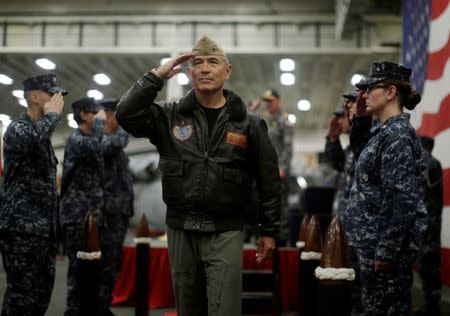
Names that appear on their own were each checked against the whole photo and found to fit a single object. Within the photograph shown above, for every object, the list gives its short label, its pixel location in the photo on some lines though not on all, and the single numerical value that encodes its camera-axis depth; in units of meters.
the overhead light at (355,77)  11.14
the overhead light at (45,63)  9.73
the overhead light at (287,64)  10.35
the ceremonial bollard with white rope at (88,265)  2.90
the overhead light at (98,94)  10.84
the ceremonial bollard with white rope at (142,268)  4.07
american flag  4.95
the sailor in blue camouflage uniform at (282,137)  6.22
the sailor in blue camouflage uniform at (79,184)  3.97
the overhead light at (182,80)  9.94
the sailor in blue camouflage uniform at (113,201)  4.33
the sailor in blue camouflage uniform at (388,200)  2.43
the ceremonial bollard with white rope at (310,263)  2.92
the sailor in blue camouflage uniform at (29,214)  3.05
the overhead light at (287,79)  12.24
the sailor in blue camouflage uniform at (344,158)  3.58
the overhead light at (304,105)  16.01
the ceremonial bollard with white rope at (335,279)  2.05
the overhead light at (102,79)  11.20
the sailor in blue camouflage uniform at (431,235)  4.40
